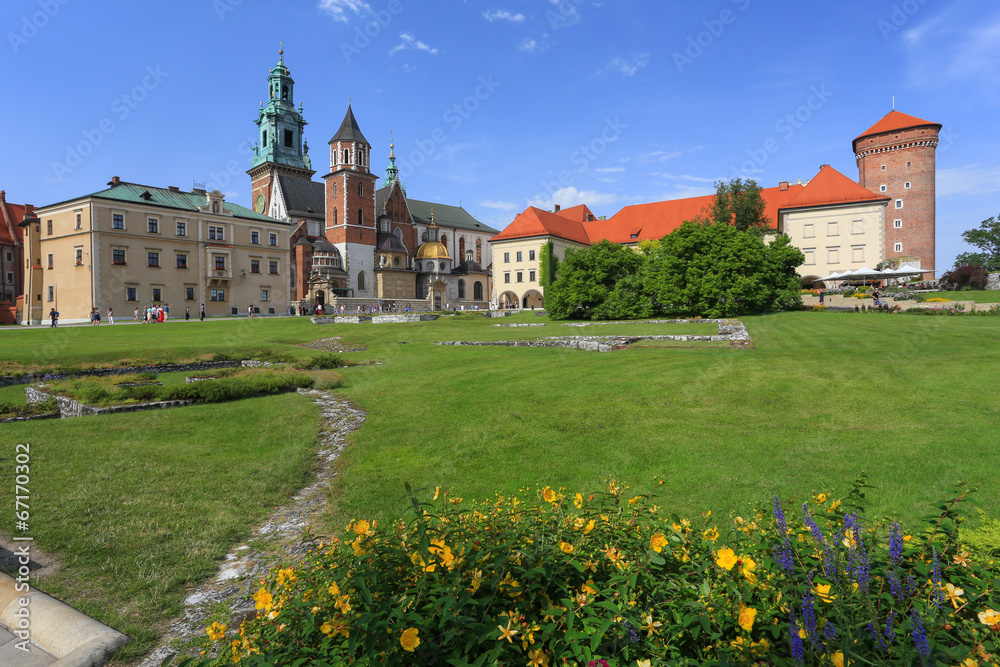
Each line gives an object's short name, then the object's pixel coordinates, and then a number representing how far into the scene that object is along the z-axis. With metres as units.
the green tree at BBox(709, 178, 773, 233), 55.62
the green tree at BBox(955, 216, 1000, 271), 77.38
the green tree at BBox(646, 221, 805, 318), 35.97
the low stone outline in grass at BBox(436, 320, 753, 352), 19.80
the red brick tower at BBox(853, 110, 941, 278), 61.10
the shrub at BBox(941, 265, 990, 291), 46.59
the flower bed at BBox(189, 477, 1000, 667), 2.16
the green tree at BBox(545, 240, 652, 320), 39.00
